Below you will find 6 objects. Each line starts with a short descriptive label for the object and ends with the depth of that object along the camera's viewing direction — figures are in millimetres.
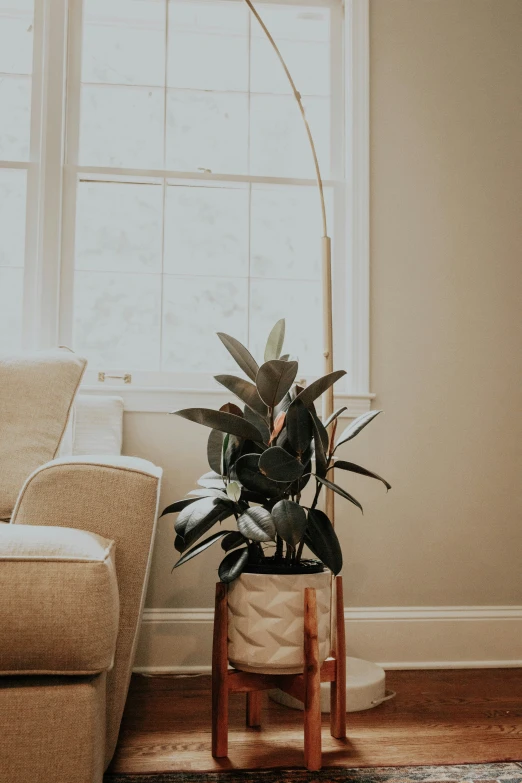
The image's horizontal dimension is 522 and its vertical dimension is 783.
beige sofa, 1144
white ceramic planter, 1572
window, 2508
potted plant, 1554
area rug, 1472
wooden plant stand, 1533
